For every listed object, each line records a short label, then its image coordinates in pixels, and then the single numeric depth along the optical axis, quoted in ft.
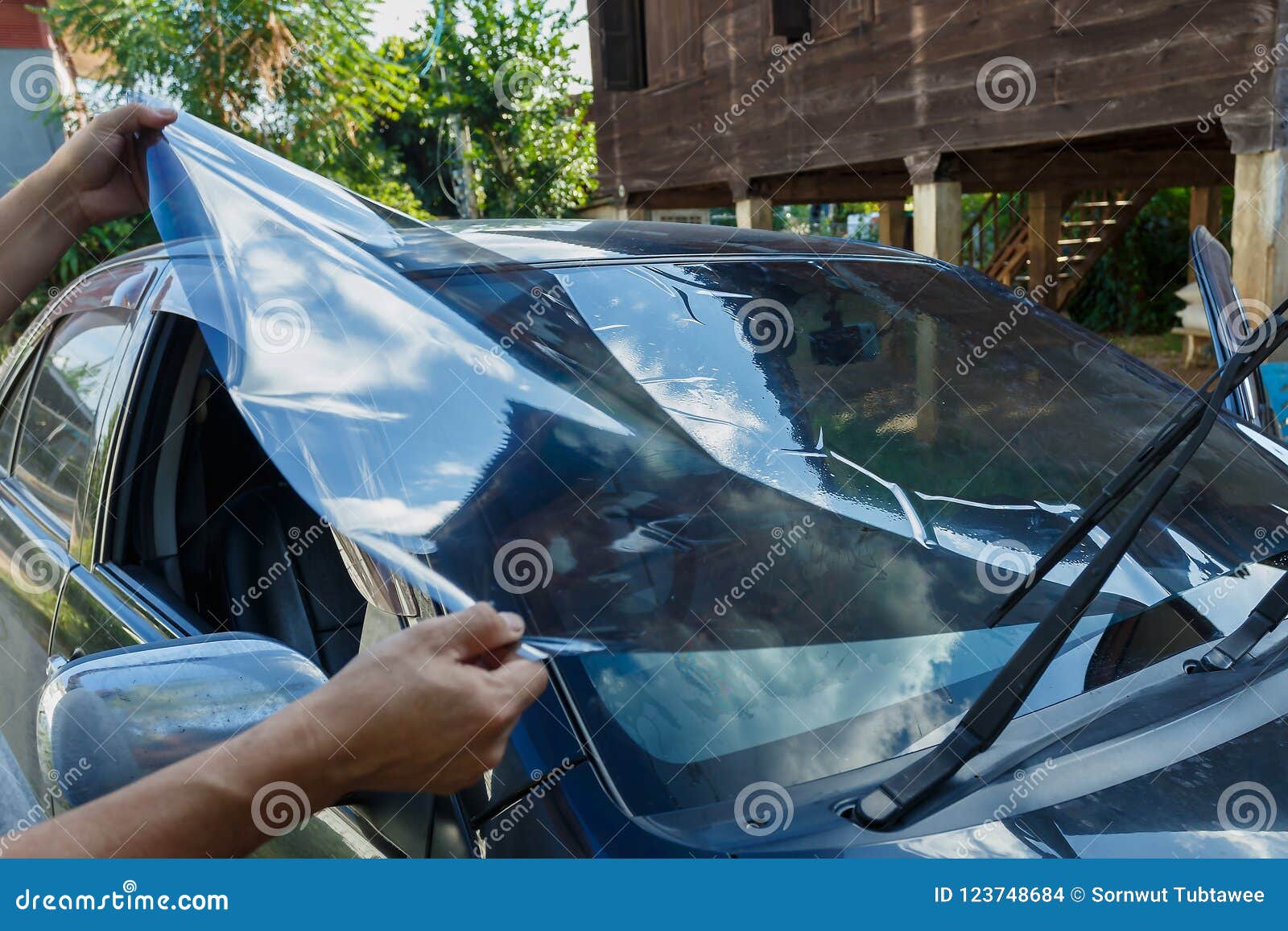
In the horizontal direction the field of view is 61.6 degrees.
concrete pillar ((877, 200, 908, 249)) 45.42
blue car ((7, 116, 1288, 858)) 3.67
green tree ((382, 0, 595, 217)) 72.23
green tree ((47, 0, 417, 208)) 41.78
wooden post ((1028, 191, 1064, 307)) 37.19
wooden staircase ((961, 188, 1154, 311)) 40.29
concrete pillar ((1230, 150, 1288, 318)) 18.02
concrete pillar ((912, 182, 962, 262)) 26.07
